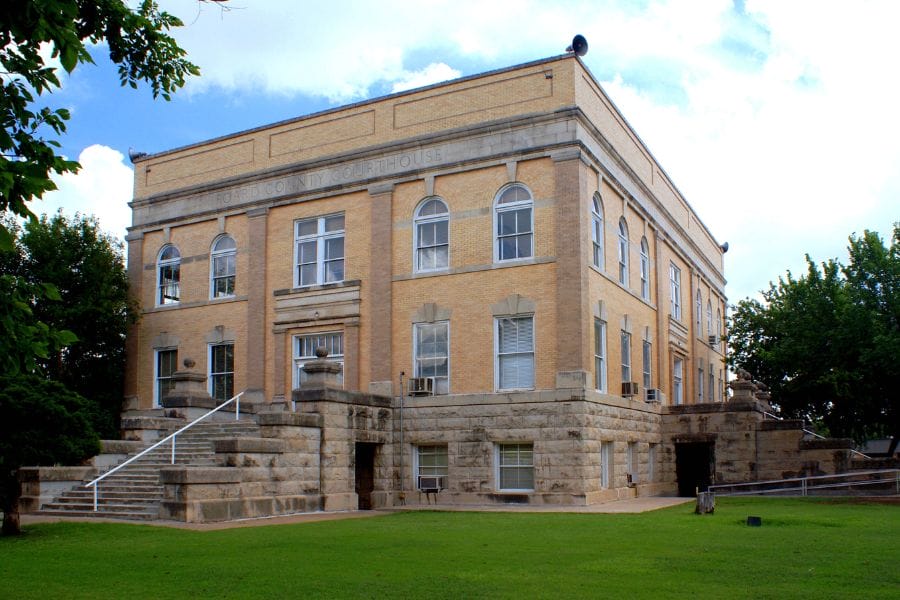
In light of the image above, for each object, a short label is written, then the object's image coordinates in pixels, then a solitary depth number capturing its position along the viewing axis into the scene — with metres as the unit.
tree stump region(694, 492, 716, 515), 19.86
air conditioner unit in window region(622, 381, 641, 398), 27.55
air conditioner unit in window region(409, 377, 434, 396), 25.45
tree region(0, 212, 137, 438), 29.30
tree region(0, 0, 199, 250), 6.89
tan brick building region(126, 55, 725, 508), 24.59
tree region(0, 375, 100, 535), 15.43
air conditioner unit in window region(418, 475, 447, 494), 24.89
